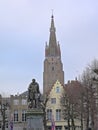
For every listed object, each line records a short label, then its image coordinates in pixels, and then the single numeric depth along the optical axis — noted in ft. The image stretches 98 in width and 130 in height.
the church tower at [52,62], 610.24
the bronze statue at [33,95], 115.14
